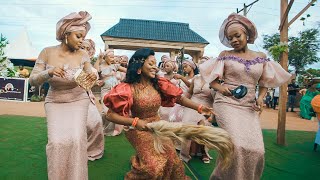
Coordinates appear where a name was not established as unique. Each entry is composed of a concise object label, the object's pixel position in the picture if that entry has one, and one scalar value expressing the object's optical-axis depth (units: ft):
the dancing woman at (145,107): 6.87
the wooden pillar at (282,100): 16.25
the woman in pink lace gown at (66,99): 7.24
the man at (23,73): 37.56
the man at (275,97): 39.63
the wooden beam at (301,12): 15.29
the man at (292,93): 38.09
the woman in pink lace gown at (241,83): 7.57
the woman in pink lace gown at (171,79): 14.85
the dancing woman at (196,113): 12.09
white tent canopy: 47.26
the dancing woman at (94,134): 11.56
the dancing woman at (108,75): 16.43
